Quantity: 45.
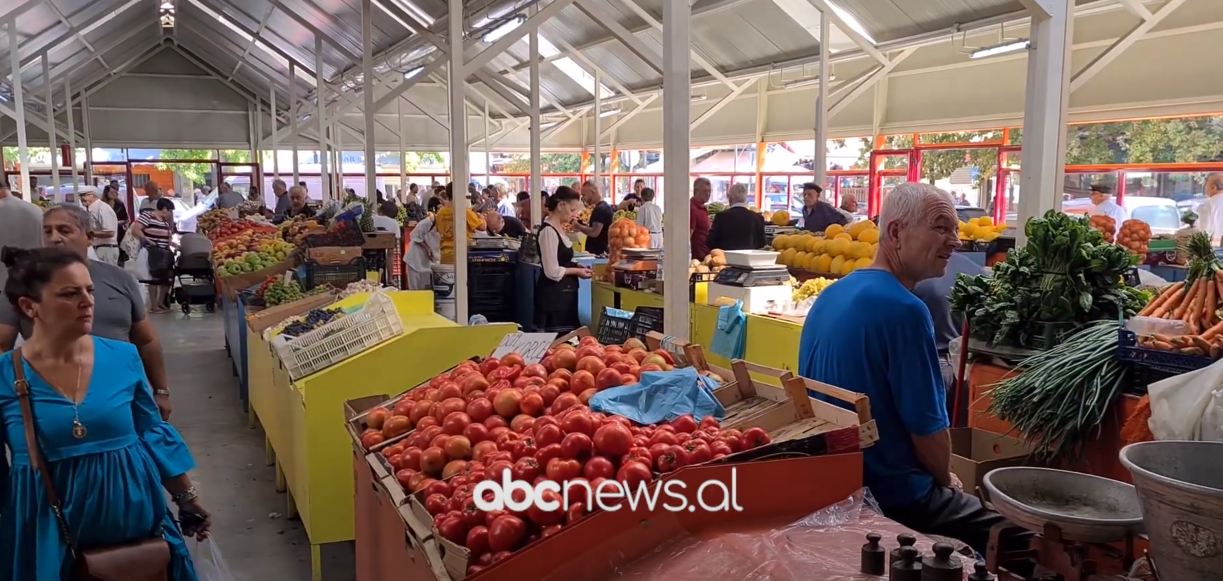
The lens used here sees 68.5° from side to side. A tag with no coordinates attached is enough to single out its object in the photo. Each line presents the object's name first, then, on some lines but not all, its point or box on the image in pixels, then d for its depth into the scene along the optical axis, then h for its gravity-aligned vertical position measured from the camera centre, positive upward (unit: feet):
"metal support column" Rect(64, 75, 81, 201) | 68.39 +6.40
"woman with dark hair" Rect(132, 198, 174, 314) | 36.68 -1.85
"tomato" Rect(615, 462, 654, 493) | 6.71 -2.06
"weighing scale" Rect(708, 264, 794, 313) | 18.53 -1.81
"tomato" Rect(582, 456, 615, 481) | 7.00 -2.09
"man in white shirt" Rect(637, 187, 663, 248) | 33.46 -0.73
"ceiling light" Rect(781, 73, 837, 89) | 41.62 +5.60
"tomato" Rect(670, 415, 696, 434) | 7.59 -1.89
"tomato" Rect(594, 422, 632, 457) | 7.20 -1.93
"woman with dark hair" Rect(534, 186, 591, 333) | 22.44 -1.84
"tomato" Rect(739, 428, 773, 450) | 7.36 -1.94
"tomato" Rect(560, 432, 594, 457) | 7.27 -1.98
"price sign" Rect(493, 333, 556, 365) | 11.08 -1.82
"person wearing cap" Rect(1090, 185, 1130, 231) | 31.17 -0.04
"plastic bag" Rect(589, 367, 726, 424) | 8.11 -1.84
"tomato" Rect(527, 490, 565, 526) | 6.83 -2.38
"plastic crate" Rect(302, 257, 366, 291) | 22.67 -1.85
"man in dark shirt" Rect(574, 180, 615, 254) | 30.68 -0.77
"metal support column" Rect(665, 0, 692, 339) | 14.71 +0.71
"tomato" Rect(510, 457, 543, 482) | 7.20 -2.17
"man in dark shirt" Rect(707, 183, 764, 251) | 27.17 -0.89
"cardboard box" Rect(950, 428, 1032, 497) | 9.07 -2.70
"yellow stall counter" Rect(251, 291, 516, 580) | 12.94 -2.93
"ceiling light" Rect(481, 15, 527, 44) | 30.68 +6.14
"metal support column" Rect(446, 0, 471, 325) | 20.44 +1.02
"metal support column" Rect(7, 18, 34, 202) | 41.78 +4.87
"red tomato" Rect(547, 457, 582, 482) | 7.02 -2.11
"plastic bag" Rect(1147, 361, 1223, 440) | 6.99 -1.61
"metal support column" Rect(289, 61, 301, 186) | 57.26 +6.03
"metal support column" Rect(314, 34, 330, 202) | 47.85 +5.63
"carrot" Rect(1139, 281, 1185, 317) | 9.56 -1.07
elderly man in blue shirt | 7.39 -1.39
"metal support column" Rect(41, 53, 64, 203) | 48.53 +4.71
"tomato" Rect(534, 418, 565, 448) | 7.48 -1.96
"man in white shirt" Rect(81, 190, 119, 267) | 29.70 -0.86
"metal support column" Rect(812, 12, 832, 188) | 32.01 +2.59
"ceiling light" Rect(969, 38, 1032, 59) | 25.91 +4.65
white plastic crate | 13.52 -2.11
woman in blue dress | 8.05 -2.15
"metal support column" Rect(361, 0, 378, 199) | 32.81 +4.13
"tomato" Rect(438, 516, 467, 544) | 7.07 -2.60
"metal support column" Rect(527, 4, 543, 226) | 33.40 +2.17
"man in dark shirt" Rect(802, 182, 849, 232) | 29.04 -0.40
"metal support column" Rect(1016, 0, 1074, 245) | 15.38 +1.63
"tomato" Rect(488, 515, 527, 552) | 6.73 -2.49
